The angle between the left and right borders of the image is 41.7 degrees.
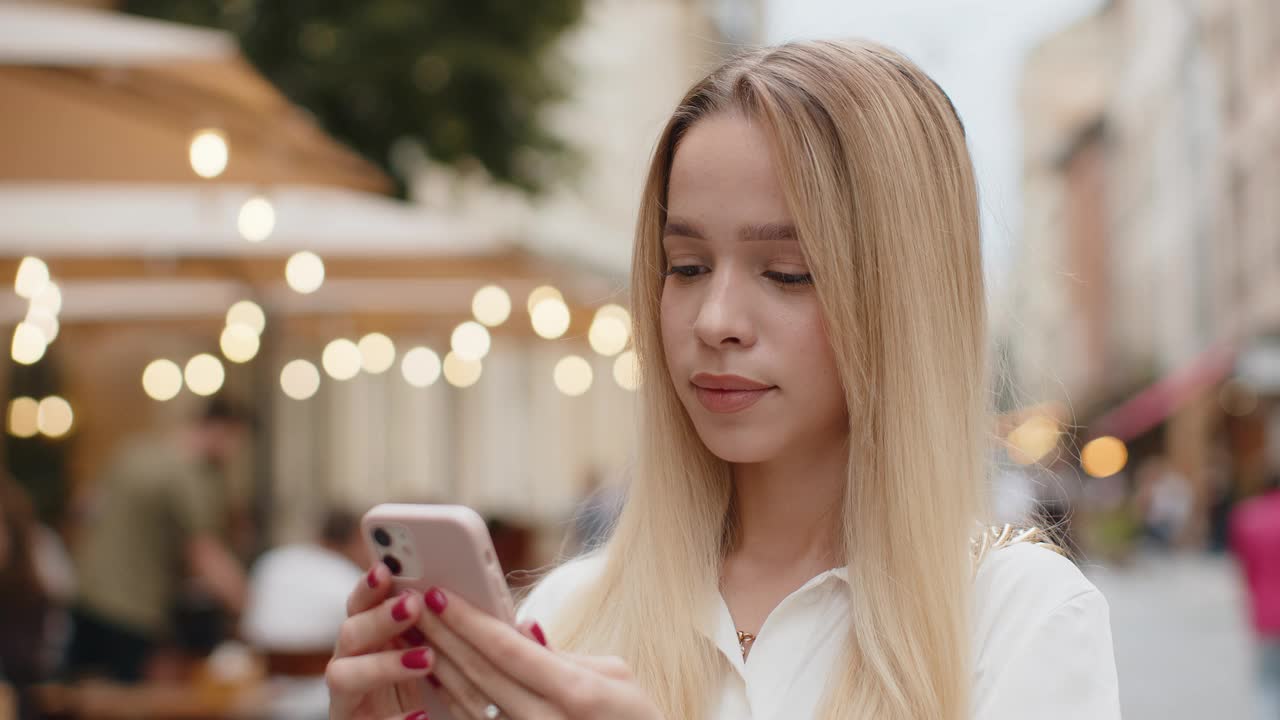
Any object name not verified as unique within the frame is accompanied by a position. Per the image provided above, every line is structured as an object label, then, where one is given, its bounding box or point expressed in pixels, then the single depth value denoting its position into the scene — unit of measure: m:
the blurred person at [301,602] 7.21
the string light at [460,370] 13.64
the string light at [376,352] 13.05
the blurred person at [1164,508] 34.28
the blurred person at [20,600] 6.77
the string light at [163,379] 16.16
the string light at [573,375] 13.72
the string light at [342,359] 12.47
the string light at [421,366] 13.48
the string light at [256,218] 8.00
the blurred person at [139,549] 7.77
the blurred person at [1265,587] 7.79
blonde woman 1.86
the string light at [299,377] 16.22
